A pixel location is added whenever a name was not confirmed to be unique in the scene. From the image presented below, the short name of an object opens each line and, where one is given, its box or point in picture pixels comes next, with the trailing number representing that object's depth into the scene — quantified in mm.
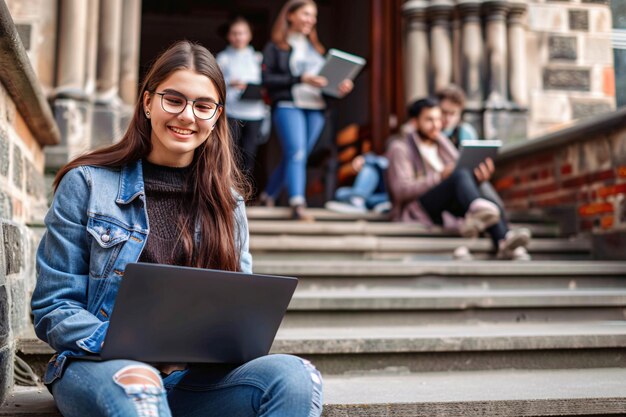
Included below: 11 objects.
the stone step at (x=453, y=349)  2314
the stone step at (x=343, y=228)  3820
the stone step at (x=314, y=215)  4176
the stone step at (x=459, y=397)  1823
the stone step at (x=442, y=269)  3078
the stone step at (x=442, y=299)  2670
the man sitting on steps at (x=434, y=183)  3811
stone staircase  1925
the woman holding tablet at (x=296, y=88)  4125
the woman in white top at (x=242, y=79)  4570
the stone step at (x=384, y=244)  3590
